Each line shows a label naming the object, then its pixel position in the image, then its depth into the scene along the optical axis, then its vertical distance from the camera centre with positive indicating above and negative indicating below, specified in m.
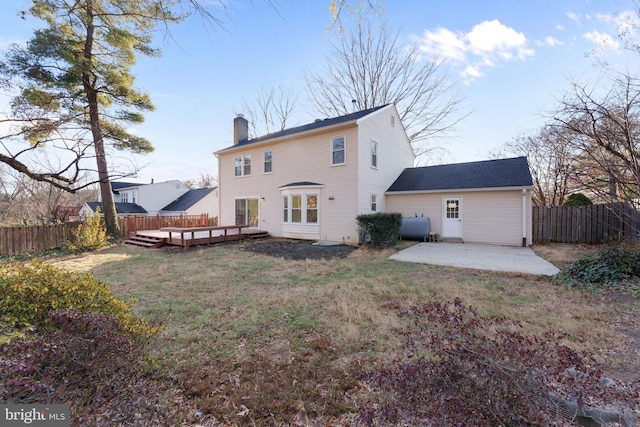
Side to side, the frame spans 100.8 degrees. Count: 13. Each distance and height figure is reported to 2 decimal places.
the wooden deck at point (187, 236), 11.21 -1.09
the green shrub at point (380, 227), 10.37 -0.60
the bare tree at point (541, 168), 16.44 +2.80
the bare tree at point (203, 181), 41.32 +5.03
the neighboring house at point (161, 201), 25.23 +1.29
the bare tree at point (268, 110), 22.92 +9.04
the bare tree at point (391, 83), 19.14 +9.71
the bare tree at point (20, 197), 15.84 +1.15
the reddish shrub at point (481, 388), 1.72 -1.26
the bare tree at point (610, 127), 5.08 +1.68
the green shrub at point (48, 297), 2.28 -0.77
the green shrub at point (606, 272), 5.58 -1.41
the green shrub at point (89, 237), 10.60 -0.96
